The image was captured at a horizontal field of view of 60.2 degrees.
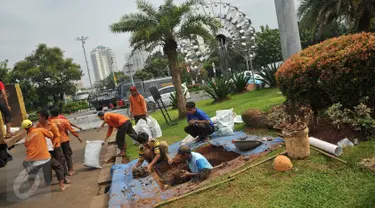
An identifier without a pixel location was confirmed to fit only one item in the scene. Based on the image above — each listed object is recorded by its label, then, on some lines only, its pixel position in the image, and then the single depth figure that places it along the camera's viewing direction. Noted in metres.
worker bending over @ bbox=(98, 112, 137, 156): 7.66
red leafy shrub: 5.00
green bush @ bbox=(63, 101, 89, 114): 37.44
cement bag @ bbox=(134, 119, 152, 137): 8.41
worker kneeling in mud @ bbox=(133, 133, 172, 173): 5.69
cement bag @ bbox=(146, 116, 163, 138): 8.71
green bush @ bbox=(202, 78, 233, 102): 14.28
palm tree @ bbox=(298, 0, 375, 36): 13.73
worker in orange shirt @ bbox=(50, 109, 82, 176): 6.79
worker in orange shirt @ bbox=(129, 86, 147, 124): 8.96
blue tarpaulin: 4.42
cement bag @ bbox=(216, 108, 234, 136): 7.07
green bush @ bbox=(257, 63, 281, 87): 14.26
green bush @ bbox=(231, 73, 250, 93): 15.70
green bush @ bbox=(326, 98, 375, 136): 4.74
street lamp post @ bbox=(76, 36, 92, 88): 49.97
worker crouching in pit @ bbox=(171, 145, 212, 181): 4.71
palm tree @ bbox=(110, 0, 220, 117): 11.85
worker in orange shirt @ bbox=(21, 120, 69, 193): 5.47
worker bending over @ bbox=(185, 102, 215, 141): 6.90
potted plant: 4.34
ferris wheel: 22.58
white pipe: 4.24
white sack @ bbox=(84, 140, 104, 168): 7.24
